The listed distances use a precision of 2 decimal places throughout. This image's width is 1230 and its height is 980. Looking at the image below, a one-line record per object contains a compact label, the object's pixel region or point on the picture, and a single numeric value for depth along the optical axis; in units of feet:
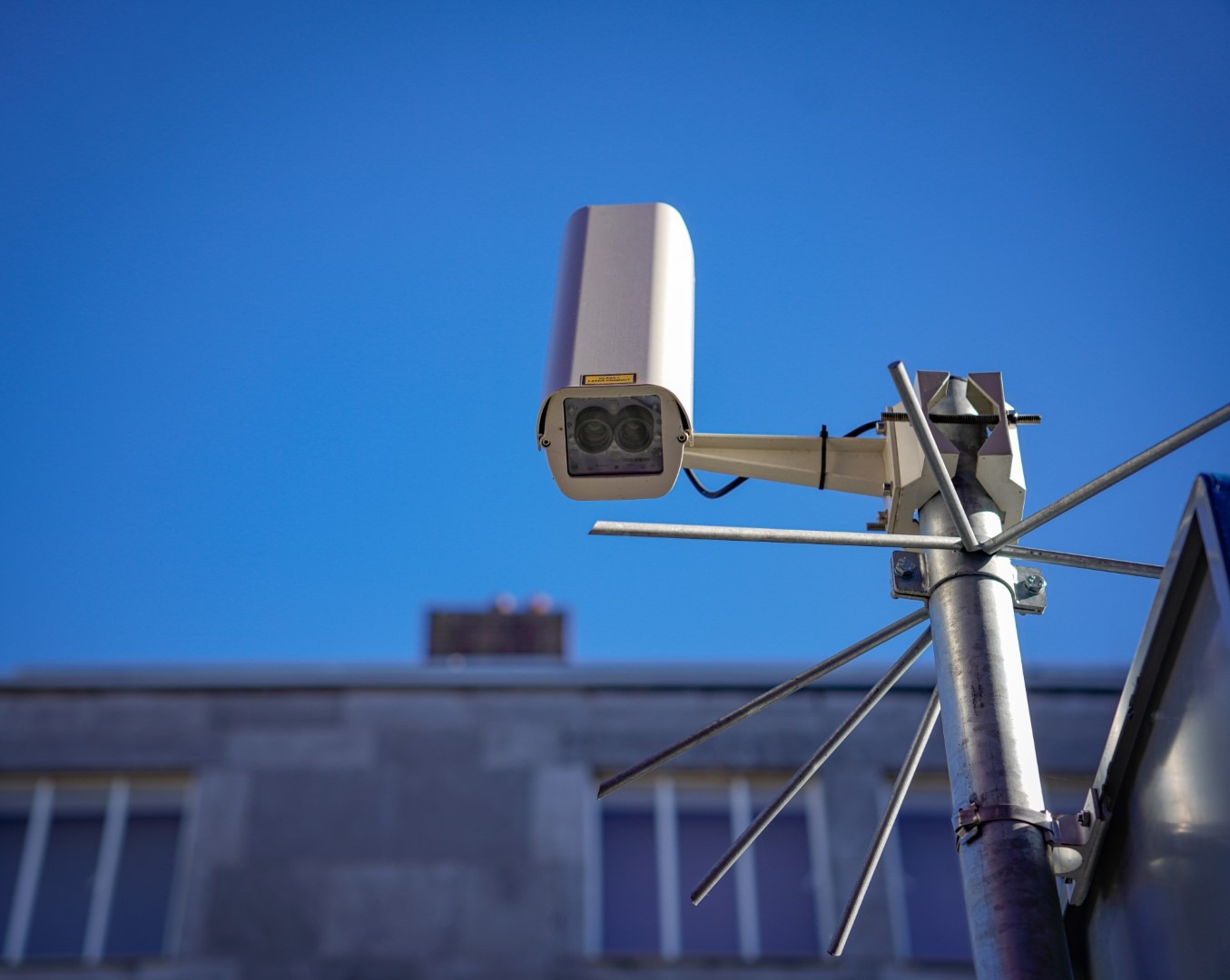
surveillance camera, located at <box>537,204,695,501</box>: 17.46
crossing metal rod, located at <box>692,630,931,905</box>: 16.31
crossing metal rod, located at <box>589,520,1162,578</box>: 14.69
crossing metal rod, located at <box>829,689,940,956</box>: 16.61
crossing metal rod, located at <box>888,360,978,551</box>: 14.23
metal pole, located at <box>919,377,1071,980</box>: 13.70
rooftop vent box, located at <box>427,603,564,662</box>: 66.85
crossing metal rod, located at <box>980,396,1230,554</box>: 14.10
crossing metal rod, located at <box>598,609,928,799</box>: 15.98
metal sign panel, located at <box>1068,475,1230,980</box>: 13.04
